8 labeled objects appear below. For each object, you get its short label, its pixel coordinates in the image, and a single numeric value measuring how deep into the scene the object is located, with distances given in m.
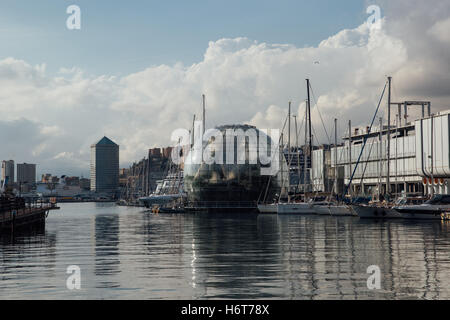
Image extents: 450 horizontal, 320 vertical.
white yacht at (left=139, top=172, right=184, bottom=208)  185.25
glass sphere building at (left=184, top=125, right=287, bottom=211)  150.38
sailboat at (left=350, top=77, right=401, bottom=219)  85.00
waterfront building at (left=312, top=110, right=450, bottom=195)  115.17
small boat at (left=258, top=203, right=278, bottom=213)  120.56
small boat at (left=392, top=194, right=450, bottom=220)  80.56
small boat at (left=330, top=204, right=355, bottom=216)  98.94
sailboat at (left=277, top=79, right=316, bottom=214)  109.69
